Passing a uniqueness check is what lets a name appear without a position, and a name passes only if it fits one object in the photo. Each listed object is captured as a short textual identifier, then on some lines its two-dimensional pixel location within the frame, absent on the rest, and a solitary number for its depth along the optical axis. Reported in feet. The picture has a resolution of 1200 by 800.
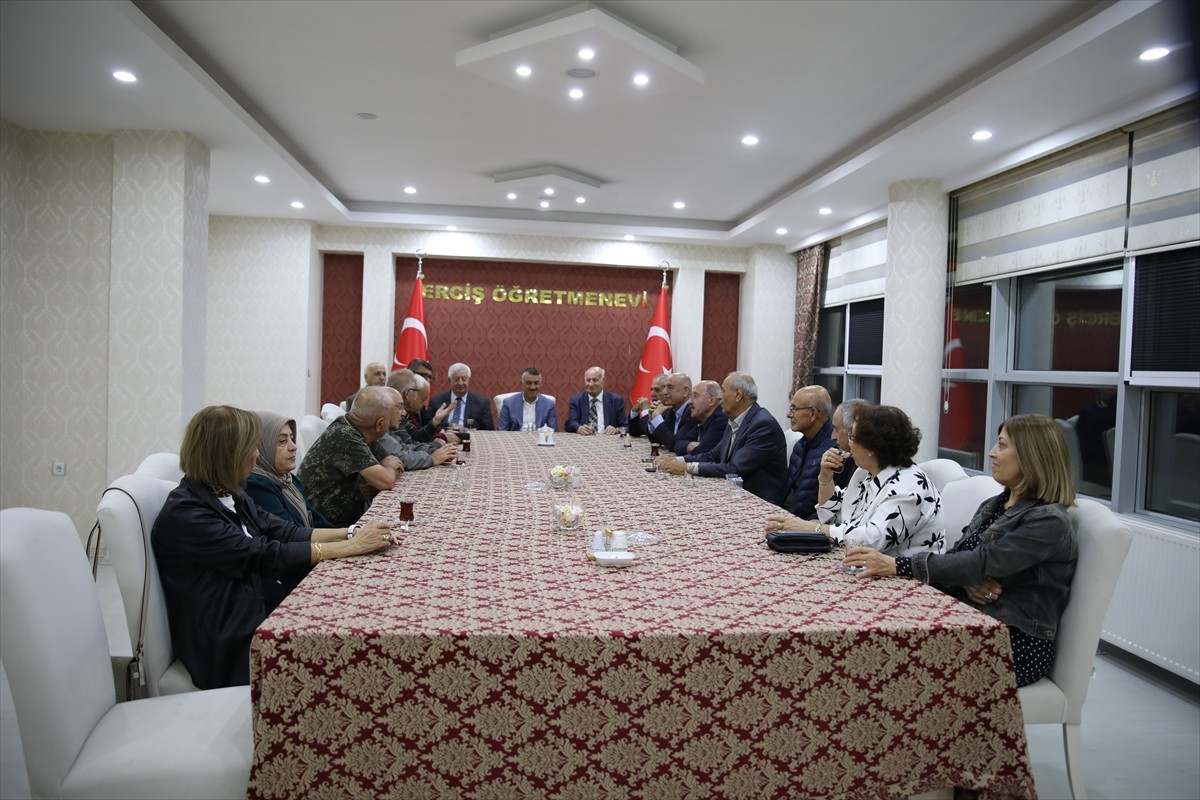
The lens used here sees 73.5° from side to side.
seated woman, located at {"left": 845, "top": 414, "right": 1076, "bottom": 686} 7.42
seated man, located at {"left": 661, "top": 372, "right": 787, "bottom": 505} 14.56
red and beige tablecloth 5.41
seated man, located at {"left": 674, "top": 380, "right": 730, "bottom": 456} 18.10
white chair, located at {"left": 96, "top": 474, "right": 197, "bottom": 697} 6.65
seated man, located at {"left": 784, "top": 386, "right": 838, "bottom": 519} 13.33
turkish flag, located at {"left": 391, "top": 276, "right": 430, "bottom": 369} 31.27
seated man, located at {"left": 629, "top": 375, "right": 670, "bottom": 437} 23.48
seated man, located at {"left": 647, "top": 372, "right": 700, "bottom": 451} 20.13
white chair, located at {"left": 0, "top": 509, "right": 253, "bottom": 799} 5.34
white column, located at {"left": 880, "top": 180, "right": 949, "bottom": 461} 21.02
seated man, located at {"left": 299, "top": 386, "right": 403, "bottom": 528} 12.11
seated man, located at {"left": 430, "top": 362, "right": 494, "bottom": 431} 24.18
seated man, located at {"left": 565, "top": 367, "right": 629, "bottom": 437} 26.66
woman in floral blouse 8.34
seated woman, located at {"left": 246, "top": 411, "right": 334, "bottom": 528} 9.11
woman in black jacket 7.14
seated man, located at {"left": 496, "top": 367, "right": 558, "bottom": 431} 26.08
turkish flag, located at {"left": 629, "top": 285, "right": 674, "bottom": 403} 32.32
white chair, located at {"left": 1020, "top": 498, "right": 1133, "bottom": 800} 7.33
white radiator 12.17
